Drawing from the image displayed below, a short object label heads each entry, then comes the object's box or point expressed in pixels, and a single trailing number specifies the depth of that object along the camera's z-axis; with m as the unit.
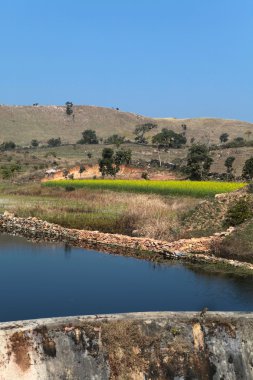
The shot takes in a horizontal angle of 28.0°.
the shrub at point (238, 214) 36.12
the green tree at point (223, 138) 163.50
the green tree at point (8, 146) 133.88
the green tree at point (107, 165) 87.94
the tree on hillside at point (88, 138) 147.88
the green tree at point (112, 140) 141.12
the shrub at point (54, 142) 148.45
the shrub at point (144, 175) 88.12
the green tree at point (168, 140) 115.03
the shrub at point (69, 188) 68.62
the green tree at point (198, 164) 84.00
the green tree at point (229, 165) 89.08
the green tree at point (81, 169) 92.78
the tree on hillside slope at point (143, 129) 151.74
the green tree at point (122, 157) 93.50
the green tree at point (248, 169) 75.88
